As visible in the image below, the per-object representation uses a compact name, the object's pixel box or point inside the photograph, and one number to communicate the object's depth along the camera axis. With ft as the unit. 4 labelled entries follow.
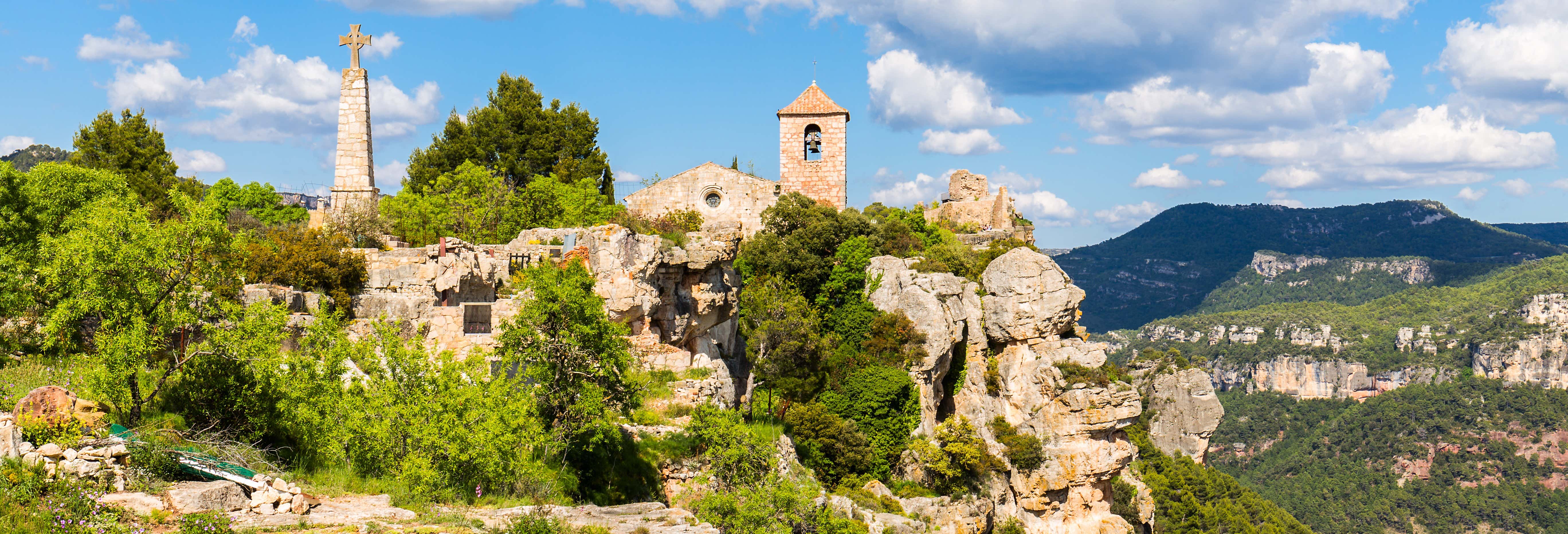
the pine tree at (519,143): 155.43
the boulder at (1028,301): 143.02
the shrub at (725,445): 84.02
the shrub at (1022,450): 137.69
